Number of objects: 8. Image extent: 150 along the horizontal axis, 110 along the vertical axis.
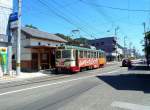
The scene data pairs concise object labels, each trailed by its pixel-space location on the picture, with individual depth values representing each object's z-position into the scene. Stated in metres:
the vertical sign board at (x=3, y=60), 12.17
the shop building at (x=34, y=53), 16.53
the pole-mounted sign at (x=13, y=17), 12.08
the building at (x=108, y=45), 46.28
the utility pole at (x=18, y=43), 11.91
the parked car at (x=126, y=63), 22.87
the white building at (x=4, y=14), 12.14
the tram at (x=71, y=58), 13.65
